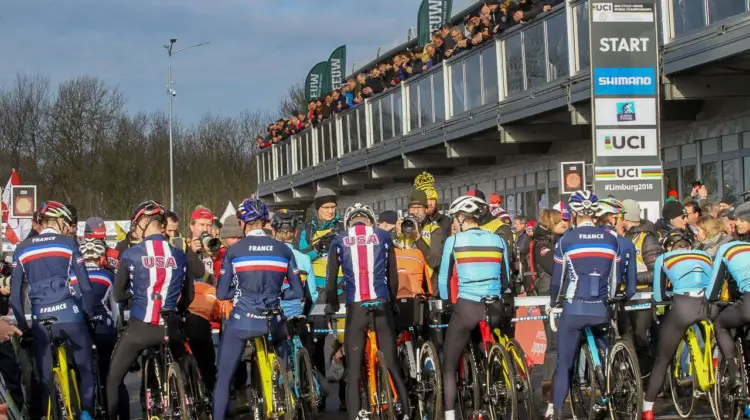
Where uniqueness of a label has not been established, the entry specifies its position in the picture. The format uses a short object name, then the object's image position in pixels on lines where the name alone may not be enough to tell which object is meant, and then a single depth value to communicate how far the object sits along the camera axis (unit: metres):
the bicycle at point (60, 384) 10.45
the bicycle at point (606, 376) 9.91
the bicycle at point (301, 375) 10.48
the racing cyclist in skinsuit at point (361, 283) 10.58
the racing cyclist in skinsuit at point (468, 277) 10.56
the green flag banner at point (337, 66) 51.06
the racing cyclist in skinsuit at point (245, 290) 10.31
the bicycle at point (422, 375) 10.70
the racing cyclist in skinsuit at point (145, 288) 10.45
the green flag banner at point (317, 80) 52.41
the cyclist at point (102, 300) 11.56
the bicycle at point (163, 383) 10.28
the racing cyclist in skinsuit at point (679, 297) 10.91
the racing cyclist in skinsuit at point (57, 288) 10.70
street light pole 64.62
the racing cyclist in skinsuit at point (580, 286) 10.25
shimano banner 16.55
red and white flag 29.63
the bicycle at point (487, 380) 10.17
